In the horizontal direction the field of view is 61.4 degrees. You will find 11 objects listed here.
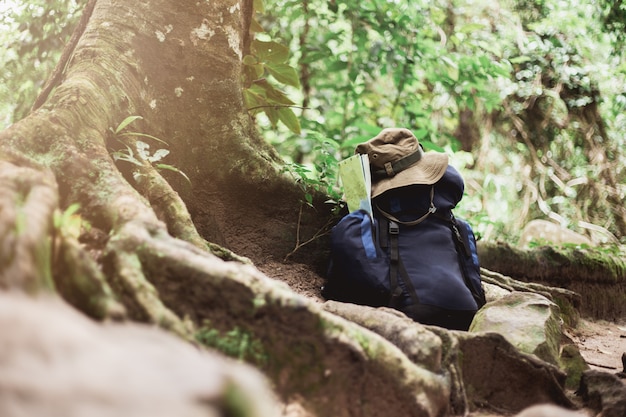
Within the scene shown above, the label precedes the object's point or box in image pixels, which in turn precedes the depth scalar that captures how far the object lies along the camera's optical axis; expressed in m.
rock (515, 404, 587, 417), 1.55
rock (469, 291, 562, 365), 2.55
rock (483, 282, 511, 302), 3.66
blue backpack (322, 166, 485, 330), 2.92
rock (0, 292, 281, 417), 0.90
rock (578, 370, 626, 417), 2.08
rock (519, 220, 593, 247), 7.39
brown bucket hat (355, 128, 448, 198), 3.26
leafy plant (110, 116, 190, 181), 2.47
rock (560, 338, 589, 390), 2.58
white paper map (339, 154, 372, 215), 3.29
